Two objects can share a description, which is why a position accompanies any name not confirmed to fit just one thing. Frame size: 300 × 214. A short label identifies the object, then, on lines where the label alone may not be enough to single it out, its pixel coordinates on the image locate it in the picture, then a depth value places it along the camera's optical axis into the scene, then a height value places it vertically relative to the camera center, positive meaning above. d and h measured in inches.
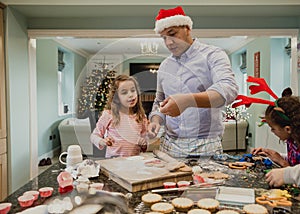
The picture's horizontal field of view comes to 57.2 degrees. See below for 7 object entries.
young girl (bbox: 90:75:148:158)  47.1 -5.7
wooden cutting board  31.3 -9.4
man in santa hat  47.3 +2.3
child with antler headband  39.9 -3.3
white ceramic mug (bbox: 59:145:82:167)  41.1 -8.9
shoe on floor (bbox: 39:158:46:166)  167.5 -39.4
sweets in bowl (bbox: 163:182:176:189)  31.4 -10.0
